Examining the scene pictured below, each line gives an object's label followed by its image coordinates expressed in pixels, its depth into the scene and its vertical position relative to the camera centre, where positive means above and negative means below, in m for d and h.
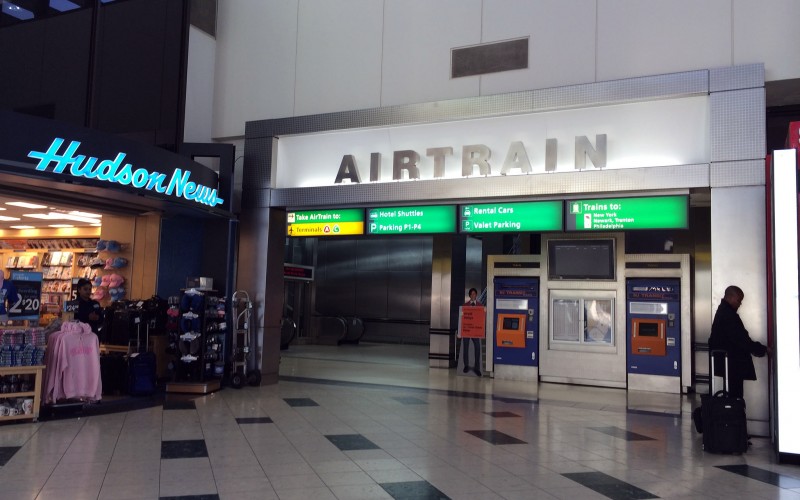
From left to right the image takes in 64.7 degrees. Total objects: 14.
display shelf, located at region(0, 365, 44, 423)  5.84 -0.87
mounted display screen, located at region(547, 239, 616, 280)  9.80 +0.84
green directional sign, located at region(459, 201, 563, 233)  7.54 +1.14
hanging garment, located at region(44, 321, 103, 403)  6.30 -0.68
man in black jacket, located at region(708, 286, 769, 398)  5.82 -0.27
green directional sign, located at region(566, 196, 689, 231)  6.93 +1.14
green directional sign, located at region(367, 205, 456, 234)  8.13 +1.16
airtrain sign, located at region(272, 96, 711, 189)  7.09 +2.06
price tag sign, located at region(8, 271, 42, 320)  6.37 +0.01
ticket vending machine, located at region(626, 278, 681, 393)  9.38 -0.30
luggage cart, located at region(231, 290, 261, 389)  8.65 -0.58
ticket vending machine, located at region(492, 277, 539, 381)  10.30 -0.27
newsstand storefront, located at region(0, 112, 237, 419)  6.39 +1.14
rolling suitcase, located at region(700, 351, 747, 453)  5.41 -0.93
